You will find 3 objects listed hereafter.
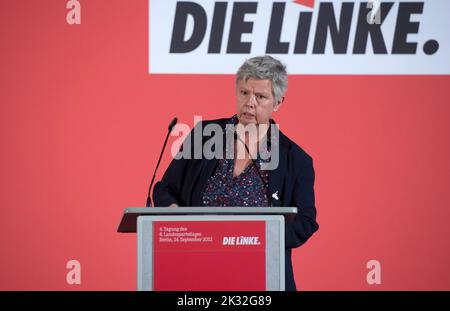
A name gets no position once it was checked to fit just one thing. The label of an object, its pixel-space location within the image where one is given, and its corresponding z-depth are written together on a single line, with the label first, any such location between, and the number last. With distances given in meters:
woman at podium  6.06
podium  4.70
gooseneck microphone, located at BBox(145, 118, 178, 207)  5.49
